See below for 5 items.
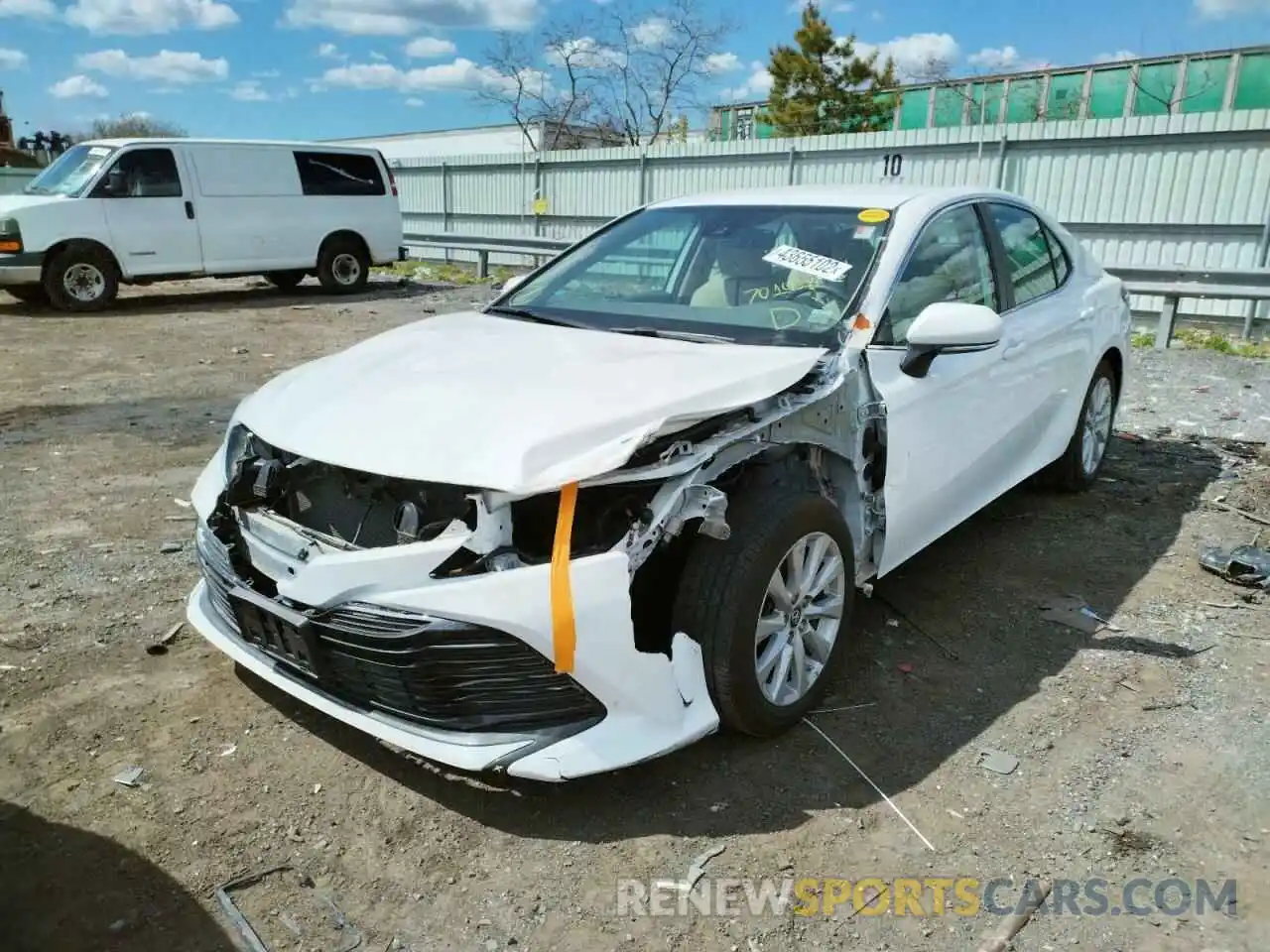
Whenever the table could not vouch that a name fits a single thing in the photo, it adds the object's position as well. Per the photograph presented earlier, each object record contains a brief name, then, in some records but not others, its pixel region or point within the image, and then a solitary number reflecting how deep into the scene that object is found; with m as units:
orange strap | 2.29
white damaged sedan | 2.36
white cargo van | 10.95
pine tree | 34.06
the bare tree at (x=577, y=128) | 34.75
